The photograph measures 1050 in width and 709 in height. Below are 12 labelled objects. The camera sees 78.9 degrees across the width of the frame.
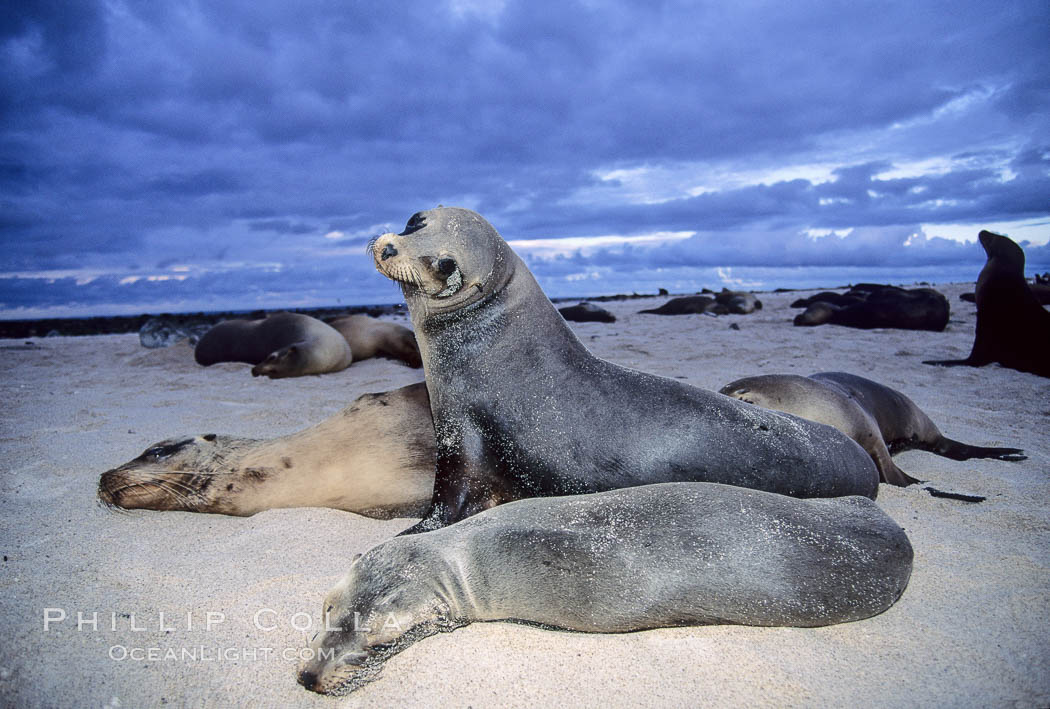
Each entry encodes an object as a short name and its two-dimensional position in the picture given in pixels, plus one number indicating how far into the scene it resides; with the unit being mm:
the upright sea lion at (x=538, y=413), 2797
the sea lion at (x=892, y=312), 11047
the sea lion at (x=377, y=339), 9297
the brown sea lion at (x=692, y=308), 16141
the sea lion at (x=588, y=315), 14703
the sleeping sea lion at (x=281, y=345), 7934
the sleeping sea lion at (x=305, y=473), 3262
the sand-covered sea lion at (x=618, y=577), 2072
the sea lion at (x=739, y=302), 16188
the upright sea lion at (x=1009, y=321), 7047
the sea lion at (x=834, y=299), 13787
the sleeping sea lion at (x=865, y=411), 3920
